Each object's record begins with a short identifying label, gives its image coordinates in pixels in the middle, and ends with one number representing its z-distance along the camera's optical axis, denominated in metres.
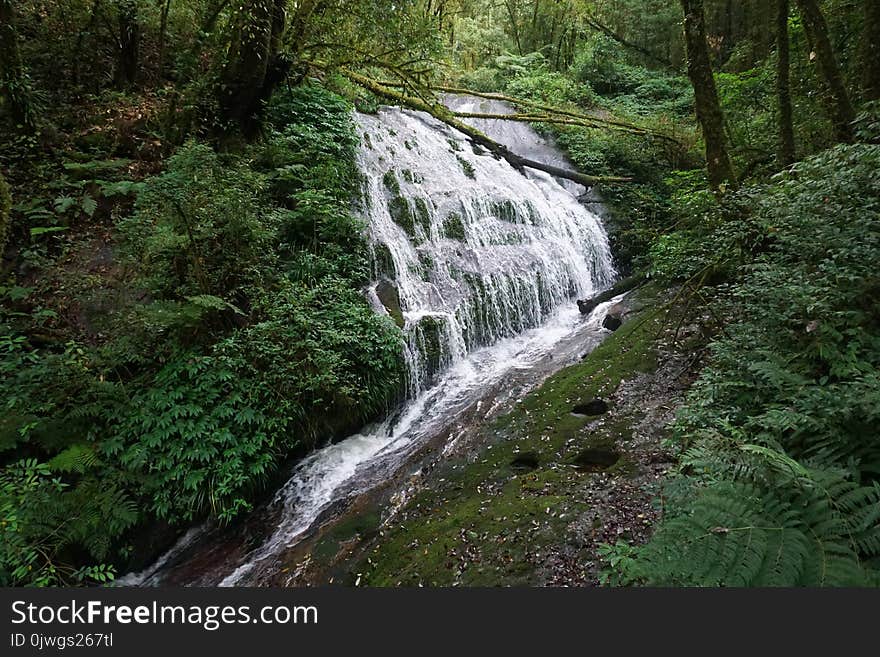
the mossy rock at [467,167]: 12.39
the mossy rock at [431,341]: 8.21
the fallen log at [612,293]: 9.98
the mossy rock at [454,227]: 10.56
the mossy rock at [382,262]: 8.79
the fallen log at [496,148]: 13.84
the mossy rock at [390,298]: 8.18
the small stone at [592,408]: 5.46
